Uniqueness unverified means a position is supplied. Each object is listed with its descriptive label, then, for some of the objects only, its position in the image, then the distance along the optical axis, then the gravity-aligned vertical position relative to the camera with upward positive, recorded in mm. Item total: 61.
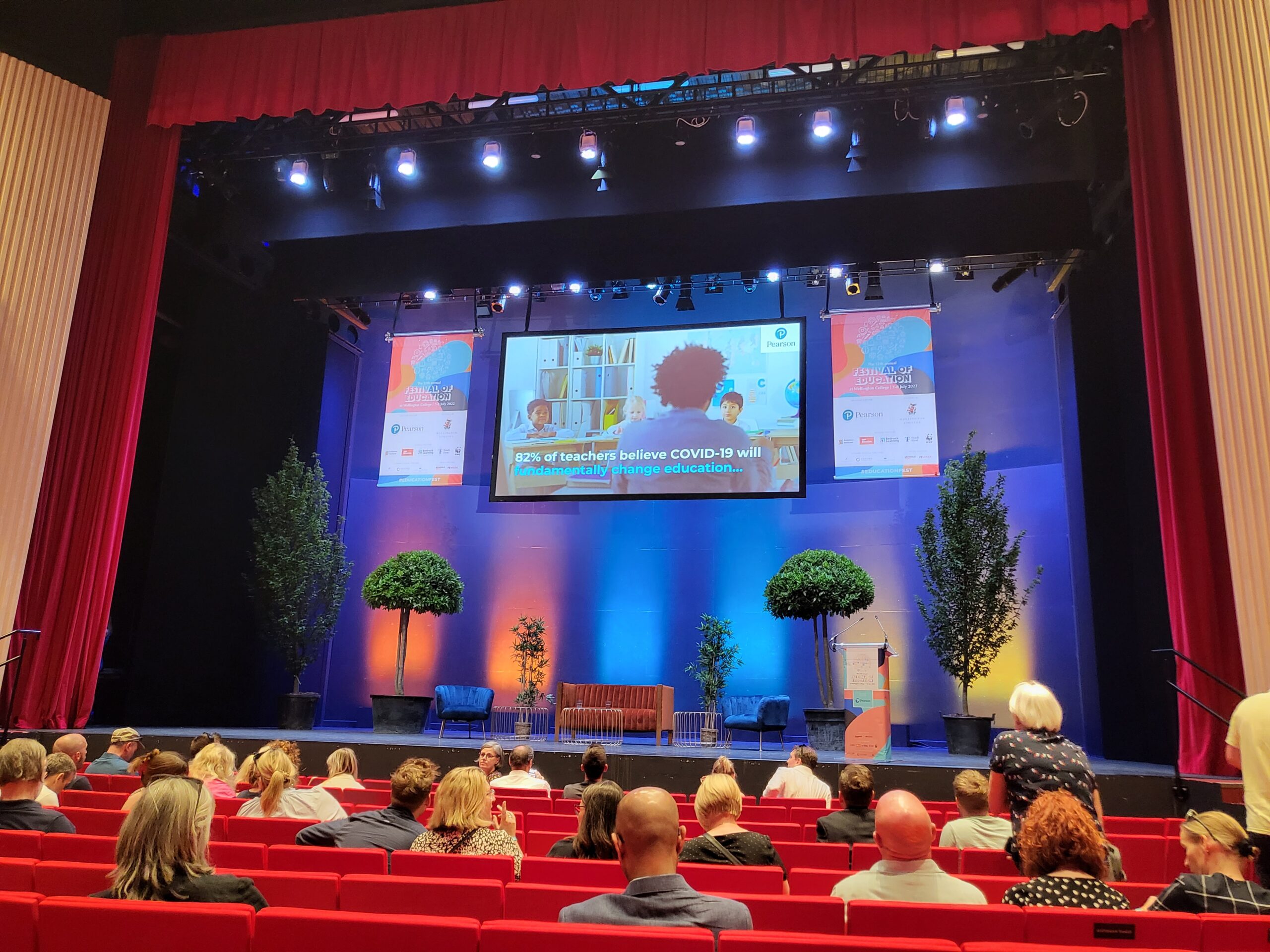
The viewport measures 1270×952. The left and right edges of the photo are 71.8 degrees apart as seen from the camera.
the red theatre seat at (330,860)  2572 -565
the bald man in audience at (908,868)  2242 -472
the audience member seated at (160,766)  3775 -459
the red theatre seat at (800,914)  1982 -520
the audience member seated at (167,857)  1875 -423
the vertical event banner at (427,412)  12242 +3509
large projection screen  10758 +3230
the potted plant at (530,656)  10984 +180
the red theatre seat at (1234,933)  1917 -519
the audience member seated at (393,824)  3010 -545
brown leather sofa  9750 -324
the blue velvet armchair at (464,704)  10547 -429
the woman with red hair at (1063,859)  2160 -428
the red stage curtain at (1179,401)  6215 +2164
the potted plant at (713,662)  10594 +171
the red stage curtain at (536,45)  7176 +5392
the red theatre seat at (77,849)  2664 -575
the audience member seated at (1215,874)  2488 -528
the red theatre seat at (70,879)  2068 -518
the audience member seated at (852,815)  3535 -540
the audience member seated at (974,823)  3275 -510
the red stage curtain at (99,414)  7906 +2255
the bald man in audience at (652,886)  1760 -425
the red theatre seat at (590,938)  1518 -459
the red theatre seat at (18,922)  1719 -516
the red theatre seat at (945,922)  1905 -508
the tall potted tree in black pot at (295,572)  10328 +1075
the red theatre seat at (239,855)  2639 -580
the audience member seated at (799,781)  5203 -600
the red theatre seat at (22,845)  2697 -575
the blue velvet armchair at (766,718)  9891 -464
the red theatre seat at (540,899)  2078 -534
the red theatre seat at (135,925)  1665 -500
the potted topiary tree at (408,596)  9711 +792
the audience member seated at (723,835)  2793 -504
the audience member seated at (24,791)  3016 -472
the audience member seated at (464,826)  2875 -512
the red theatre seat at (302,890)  2158 -550
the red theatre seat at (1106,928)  1898 -513
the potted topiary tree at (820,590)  9023 +907
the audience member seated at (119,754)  5332 -599
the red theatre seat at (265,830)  3328 -628
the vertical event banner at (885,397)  10969 +3526
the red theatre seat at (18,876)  2121 -526
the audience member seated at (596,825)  2936 -500
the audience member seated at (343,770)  4465 -544
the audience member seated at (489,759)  5266 -531
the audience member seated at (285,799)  3598 -556
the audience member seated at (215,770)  4270 -527
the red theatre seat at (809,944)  1506 -446
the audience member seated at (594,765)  4492 -461
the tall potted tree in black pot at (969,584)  9227 +1057
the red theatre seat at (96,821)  3293 -609
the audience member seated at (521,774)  5082 -604
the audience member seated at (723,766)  4754 -478
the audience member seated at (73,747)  4672 -481
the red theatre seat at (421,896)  2039 -523
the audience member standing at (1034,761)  2916 -246
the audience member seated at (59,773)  4027 -532
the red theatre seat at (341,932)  1642 -490
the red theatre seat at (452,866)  2537 -567
